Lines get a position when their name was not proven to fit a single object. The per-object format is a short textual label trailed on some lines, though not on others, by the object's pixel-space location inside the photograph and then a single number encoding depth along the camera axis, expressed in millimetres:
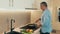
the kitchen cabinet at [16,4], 997
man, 1401
